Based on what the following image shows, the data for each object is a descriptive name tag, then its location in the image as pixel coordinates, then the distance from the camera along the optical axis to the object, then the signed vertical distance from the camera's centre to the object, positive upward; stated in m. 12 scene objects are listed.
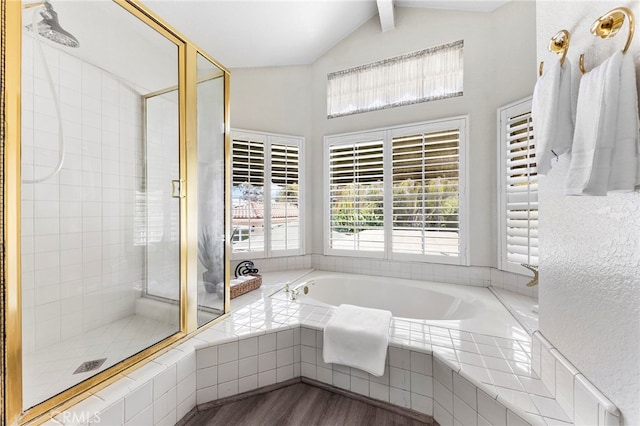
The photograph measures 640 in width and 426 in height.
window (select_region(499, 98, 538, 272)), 2.03 +0.16
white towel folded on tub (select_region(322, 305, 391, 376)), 1.46 -0.75
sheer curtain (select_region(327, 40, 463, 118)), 2.52 +1.32
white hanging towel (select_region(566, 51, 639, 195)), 0.63 +0.18
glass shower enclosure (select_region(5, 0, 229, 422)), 1.36 +0.13
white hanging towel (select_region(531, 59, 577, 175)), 0.79 +0.29
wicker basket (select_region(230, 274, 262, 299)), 2.20 -0.66
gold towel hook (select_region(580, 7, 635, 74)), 0.66 +0.48
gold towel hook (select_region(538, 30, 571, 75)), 0.86 +0.55
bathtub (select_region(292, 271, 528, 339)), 1.72 -0.73
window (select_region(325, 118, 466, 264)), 2.48 +0.17
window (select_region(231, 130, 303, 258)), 2.81 +0.18
